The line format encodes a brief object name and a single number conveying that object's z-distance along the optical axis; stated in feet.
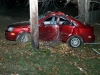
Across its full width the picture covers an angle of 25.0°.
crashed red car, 34.14
